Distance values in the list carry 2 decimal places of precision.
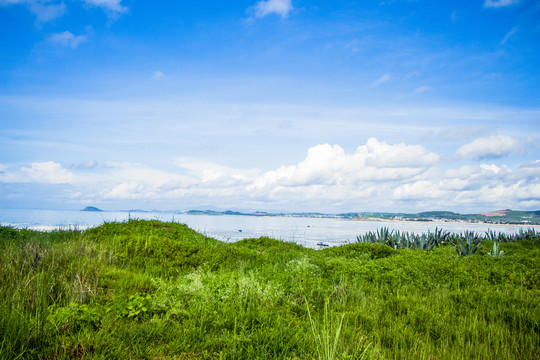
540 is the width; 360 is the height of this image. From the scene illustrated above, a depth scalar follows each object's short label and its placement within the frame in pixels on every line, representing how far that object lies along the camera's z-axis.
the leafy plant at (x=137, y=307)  4.40
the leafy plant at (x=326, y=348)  2.78
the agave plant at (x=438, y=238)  15.67
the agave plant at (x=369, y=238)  15.05
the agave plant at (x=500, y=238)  17.10
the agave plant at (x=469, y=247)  11.32
